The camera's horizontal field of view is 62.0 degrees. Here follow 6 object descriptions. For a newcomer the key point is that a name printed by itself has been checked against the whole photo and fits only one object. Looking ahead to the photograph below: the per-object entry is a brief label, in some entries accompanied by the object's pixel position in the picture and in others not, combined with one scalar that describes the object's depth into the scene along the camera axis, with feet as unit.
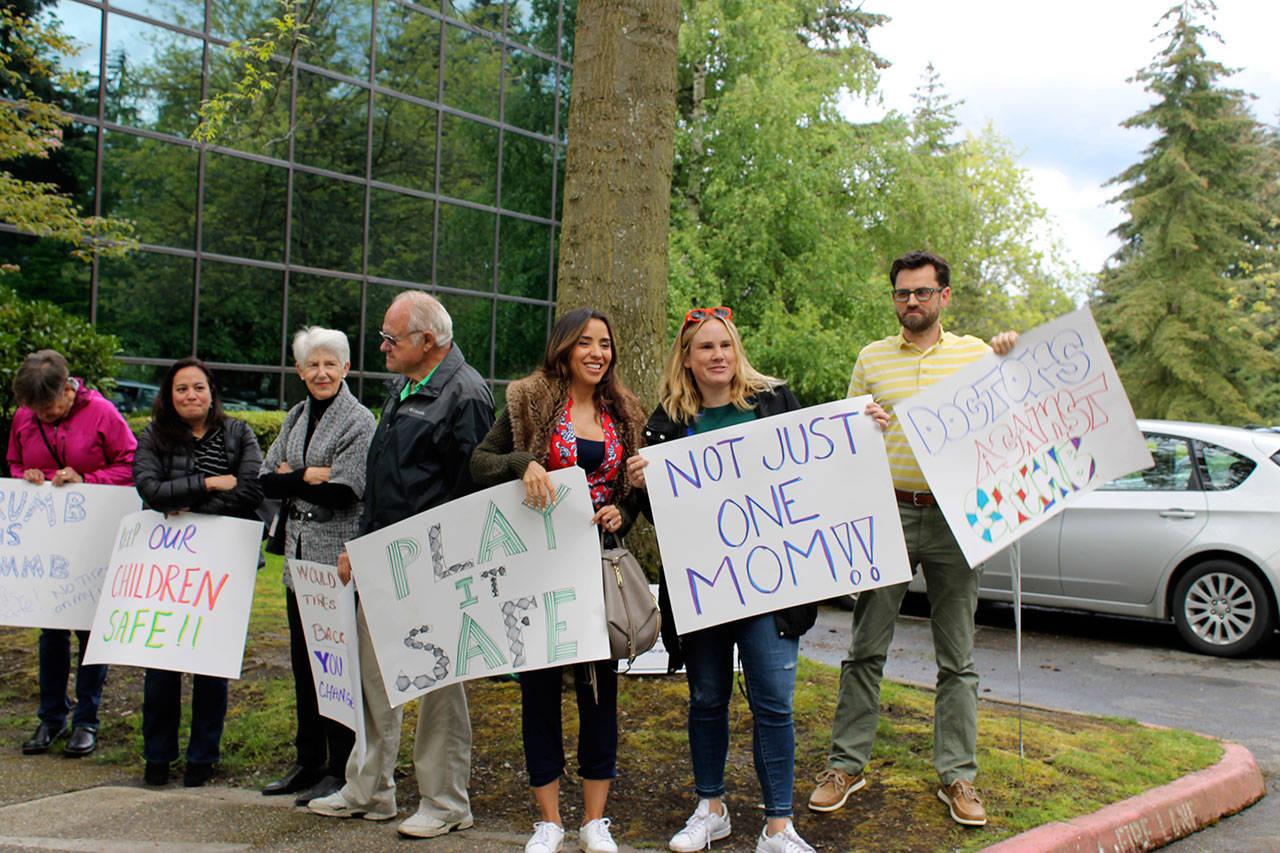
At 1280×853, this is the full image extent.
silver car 25.18
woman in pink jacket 16.37
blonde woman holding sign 11.74
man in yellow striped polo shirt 13.23
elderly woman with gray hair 13.88
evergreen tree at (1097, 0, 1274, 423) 108.78
